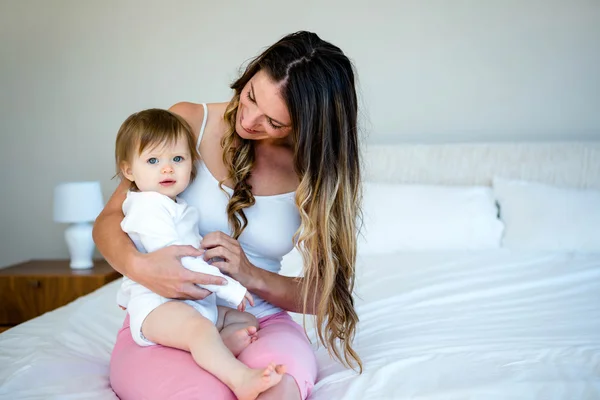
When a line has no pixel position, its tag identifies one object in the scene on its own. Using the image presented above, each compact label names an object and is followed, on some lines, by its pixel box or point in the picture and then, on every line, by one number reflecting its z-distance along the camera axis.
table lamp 3.19
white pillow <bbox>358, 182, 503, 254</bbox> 2.96
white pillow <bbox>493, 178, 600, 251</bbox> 2.85
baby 1.28
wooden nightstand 3.14
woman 1.36
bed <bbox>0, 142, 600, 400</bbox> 1.45
